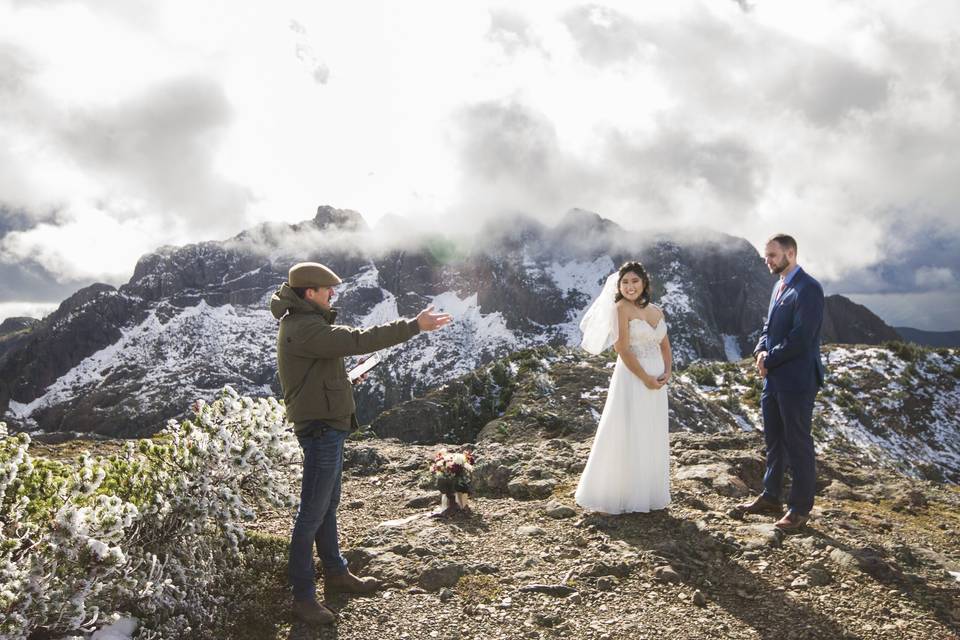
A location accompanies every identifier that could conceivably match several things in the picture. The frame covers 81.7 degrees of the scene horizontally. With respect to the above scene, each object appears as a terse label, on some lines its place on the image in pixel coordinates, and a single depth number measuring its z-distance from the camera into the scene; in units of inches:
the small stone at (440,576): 260.4
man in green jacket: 211.0
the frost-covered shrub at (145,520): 157.9
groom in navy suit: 285.7
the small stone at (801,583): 243.1
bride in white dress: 328.2
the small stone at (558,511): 341.7
